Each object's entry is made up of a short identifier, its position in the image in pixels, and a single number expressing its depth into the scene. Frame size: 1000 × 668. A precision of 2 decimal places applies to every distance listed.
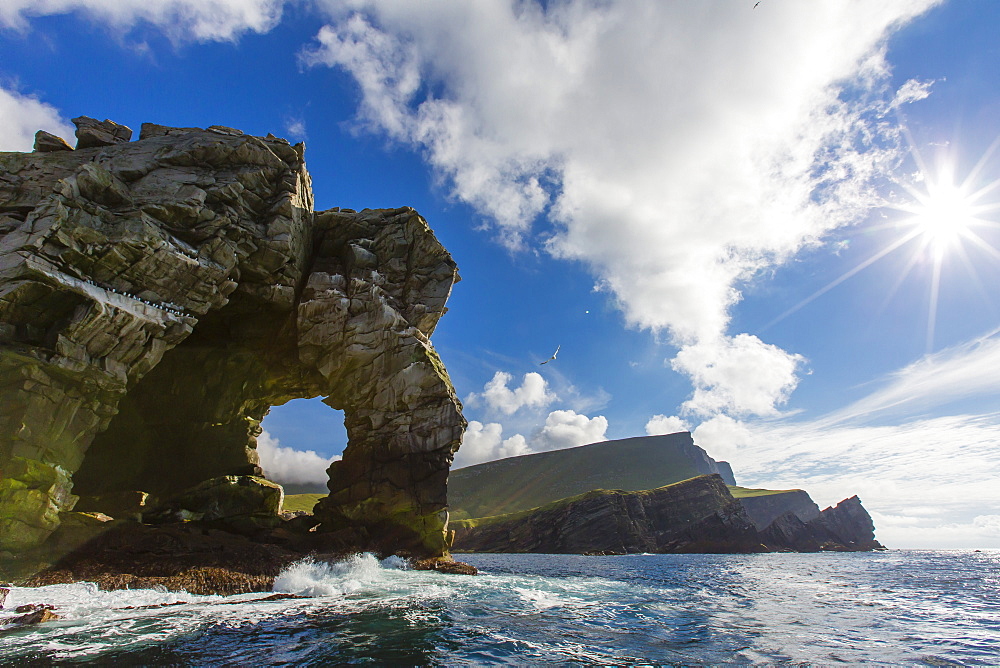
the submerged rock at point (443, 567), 37.25
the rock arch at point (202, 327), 25.69
